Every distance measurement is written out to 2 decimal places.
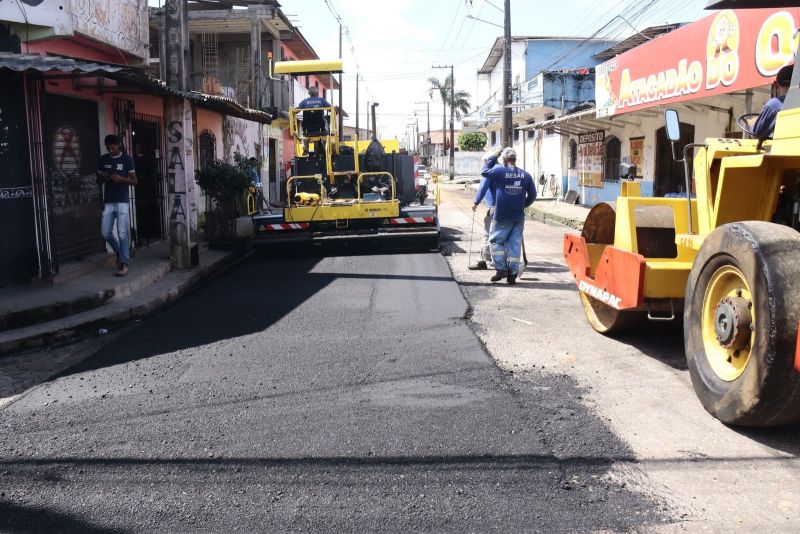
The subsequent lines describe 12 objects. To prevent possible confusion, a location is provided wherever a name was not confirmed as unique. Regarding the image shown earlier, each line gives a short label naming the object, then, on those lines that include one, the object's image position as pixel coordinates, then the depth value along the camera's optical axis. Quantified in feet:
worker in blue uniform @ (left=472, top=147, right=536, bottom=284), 30.37
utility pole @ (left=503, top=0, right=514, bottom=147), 85.46
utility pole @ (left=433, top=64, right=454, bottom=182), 189.87
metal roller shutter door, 30.91
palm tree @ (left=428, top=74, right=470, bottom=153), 226.79
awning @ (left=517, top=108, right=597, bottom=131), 71.97
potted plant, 41.27
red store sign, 35.76
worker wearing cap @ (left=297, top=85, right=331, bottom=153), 44.70
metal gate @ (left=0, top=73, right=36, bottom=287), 26.23
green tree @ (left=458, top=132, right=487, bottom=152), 223.02
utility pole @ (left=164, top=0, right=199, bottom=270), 32.48
